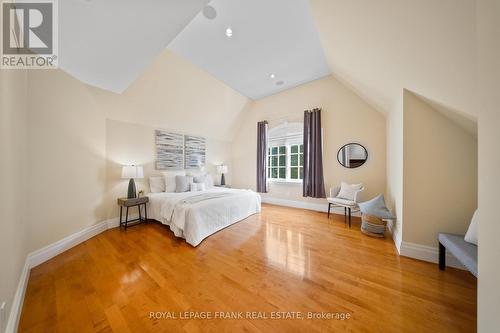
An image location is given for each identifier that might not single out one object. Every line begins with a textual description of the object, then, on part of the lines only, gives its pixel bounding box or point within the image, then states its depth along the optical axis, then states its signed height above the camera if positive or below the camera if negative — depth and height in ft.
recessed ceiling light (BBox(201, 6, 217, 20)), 6.75 +6.70
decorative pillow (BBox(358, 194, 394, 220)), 7.81 -2.27
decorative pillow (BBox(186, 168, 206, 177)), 14.05 -0.67
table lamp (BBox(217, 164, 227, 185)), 16.68 -0.55
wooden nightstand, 9.28 -2.31
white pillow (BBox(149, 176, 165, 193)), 11.50 -1.37
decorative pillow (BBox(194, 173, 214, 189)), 13.65 -1.29
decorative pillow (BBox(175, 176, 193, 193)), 11.91 -1.42
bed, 7.80 -2.60
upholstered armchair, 10.09 -2.08
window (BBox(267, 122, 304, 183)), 14.56 +1.16
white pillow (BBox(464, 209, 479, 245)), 4.75 -2.06
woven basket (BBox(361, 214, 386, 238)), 8.24 -3.22
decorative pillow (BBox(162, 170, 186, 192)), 11.85 -1.19
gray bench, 4.05 -2.44
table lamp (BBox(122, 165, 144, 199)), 9.55 -0.55
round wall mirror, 11.46 +0.76
